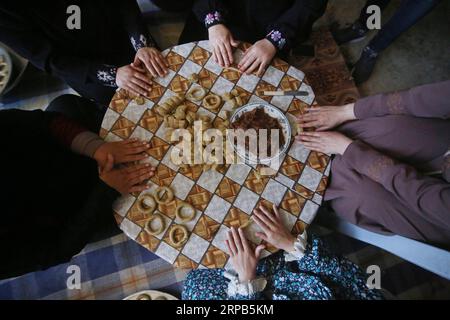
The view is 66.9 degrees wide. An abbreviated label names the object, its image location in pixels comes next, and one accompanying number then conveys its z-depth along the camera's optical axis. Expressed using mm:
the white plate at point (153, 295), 1367
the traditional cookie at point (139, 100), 1252
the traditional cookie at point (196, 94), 1253
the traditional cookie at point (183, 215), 1109
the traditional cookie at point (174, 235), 1097
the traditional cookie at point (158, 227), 1110
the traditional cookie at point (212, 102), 1238
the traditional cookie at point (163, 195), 1128
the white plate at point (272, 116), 1165
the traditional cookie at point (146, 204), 1124
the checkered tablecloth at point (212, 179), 1110
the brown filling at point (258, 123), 1191
